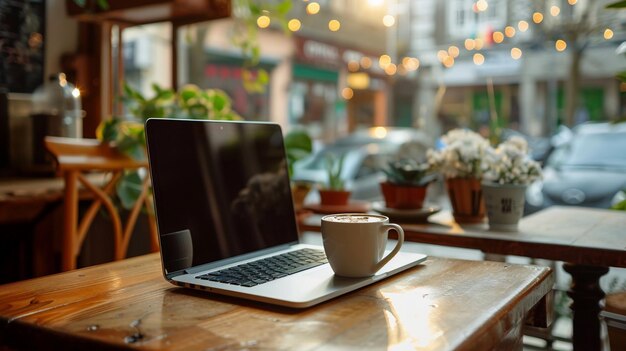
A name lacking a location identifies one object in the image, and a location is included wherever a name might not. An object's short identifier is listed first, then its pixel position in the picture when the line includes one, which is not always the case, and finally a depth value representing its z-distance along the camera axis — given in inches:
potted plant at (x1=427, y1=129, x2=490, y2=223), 78.7
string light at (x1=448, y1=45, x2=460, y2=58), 575.2
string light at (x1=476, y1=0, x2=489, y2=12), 419.4
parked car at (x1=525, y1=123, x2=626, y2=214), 209.2
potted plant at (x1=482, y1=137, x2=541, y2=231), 72.4
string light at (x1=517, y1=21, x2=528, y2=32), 495.5
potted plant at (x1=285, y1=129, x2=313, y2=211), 99.0
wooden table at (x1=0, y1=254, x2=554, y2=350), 29.5
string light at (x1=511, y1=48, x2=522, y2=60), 528.7
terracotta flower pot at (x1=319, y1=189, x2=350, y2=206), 87.6
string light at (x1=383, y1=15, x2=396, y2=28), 352.3
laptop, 39.3
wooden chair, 74.3
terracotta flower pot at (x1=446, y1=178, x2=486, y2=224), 79.7
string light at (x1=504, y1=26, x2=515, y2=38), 491.4
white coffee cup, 40.0
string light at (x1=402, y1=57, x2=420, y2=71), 604.4
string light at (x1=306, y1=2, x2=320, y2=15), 201.3
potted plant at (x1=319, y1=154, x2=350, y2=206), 87.6
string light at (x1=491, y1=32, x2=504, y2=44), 514.3
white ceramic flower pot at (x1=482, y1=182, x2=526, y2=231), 72.1
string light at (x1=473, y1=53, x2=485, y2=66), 602.7
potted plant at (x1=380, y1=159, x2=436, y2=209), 78.4
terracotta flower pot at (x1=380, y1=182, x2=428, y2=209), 78.5
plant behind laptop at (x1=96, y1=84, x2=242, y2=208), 88.0
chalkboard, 109.8
